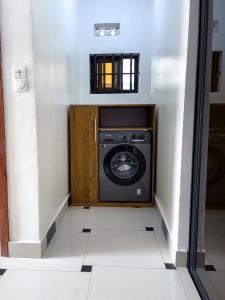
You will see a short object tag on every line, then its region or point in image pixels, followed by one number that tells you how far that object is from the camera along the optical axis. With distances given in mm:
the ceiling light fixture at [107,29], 3846
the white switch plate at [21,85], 1993
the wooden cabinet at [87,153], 3389
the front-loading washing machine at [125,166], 3391
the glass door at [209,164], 1713
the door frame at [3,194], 2029
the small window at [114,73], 4289
